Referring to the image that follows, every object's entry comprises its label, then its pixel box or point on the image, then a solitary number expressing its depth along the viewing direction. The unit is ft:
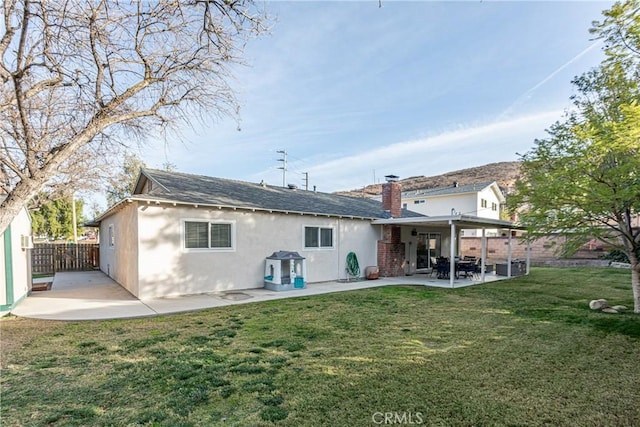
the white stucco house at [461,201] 92.68
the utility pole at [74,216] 69.30
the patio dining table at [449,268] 43.80
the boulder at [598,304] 25.38
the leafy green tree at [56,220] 88.95
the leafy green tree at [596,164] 20.25
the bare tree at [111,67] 17.02
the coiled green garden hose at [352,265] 43.83
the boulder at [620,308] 24.81
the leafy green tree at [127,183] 85.31
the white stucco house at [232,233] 29.60
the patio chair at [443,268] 43.62
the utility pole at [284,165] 101.78
